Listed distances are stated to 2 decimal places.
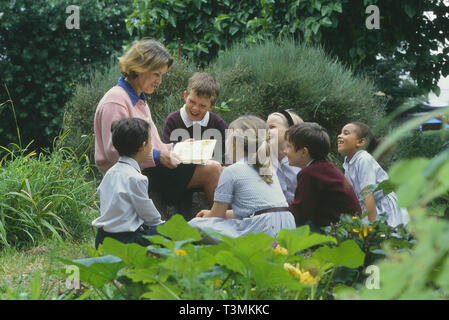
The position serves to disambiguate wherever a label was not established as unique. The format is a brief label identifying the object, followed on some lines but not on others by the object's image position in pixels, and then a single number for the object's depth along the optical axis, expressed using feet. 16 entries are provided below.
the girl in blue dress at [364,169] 28.16
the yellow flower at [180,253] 8.25
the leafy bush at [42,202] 26.37
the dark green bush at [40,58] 76.59
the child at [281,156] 29.01
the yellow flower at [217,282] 9.16
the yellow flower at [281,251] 10.05
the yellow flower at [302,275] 8.79
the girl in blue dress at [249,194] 22.43
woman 24.72
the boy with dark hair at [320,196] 23.82
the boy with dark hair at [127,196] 20.39
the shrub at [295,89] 36.52
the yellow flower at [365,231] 12.51
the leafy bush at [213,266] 7.93
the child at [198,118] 28.07
